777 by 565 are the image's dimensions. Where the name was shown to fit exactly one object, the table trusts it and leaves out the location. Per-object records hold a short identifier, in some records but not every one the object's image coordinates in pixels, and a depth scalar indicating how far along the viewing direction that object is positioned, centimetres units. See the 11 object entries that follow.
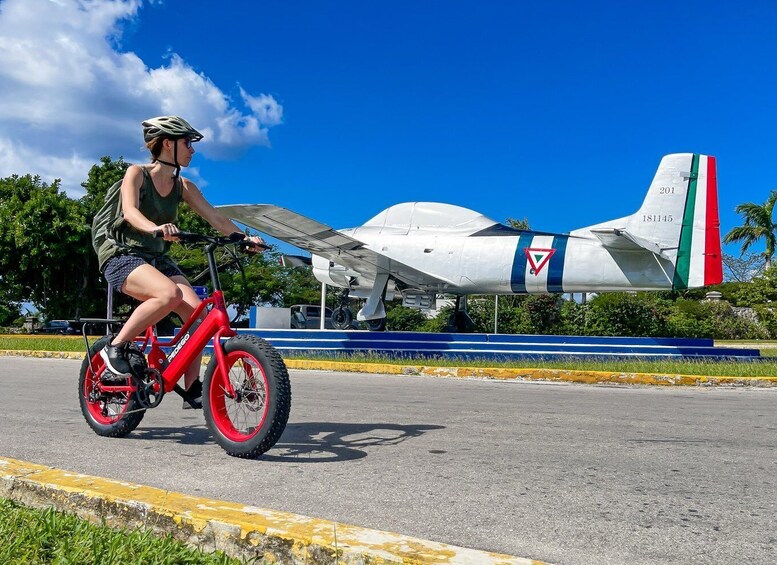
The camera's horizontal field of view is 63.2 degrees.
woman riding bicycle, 392
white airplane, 1325
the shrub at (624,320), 2002
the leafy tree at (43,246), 3347
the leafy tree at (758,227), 4300
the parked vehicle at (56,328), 4112
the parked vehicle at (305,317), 2208
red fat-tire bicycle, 352
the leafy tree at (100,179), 3863
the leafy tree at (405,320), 2333
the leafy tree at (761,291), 3284
